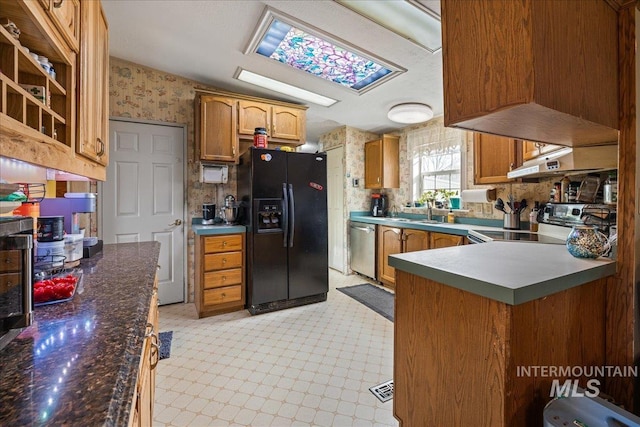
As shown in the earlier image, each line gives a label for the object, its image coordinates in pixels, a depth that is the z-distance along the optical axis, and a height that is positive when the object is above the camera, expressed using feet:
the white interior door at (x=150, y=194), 10.03 +0.71
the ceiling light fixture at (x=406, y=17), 6.13 +4.50
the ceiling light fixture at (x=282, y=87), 10.35 +4.86
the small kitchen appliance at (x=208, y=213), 10.81 -0.01
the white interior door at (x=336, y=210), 15.37 +0.18
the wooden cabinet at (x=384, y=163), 14.12 +2.56
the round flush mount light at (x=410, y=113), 10.14 +3.65
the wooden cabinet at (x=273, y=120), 11.02 +3.76
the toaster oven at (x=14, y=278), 2.17 -0.53
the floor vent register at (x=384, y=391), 5.71 -3.71
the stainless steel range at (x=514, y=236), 6.46 -0.60
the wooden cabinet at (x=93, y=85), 3.98 +2.03
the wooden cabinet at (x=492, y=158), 8.49 +1.75
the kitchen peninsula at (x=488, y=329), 2.97 -1.41
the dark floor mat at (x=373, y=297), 10.25 -3.43
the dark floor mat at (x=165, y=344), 7.27 -3.61
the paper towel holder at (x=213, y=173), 10.80 +1.53
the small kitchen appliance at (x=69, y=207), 5.12 +0.10
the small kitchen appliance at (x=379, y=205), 15.07 +0.43
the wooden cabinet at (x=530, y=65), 2.84 +1.66
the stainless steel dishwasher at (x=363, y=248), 13.28 -1.72
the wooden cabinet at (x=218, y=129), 10.28 +3.12
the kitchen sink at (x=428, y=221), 12.21 -0.35
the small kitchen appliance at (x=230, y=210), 10.72 +0.11
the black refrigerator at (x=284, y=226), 9.79 -0.47
